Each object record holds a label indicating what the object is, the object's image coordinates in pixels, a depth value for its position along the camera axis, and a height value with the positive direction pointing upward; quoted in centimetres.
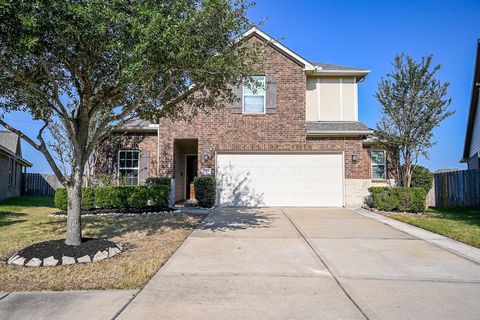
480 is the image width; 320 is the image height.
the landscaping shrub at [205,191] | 1353 -66
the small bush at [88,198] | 1216 -84
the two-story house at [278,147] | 1408 +106
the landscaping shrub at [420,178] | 1543 -18
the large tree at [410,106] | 1355 +262
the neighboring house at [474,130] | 1770 +237
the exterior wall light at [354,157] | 1402 +67
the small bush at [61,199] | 1195 -85
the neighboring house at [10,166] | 1884 +46
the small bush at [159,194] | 1255 -73
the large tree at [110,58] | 504 +190
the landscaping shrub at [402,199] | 1301 -93
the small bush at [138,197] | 1225 -81
